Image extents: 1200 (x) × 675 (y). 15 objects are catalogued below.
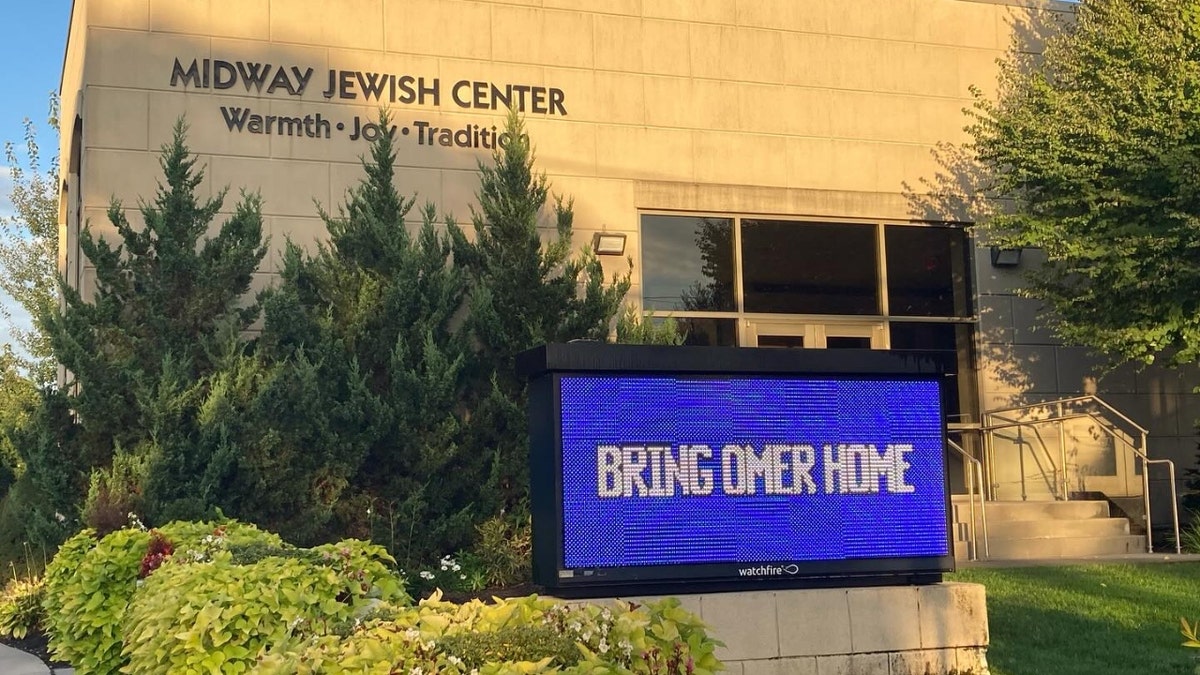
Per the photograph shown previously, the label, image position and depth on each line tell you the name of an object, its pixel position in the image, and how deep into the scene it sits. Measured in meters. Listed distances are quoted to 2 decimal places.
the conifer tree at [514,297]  12.91
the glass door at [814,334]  15.99
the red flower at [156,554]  7.70
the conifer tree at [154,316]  11.57
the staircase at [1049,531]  14.16
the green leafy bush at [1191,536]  13.92
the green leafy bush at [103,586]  7.50
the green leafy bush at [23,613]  10.69
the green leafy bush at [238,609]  5.79
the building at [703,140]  14.24
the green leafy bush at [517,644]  4.29
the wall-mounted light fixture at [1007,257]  16.81
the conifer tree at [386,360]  12.12
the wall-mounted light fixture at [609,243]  15.08
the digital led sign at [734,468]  7.23
